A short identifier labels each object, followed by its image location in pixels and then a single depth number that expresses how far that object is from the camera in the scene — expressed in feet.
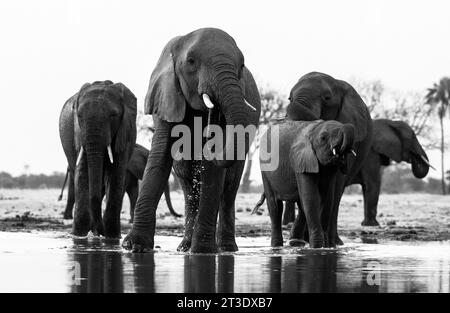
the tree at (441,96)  238.27
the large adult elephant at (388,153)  82.99
